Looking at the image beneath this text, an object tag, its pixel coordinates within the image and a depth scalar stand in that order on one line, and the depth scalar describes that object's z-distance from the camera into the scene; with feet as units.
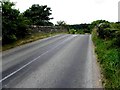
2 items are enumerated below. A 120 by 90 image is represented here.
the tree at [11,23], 27.78
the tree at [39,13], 67.27
